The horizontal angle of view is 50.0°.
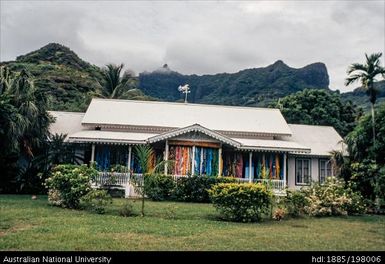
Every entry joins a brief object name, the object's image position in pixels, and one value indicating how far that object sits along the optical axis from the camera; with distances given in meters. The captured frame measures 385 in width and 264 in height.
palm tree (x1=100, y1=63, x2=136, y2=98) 42.88
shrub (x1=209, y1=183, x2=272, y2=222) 15.31
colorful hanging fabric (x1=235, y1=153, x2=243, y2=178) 25.97
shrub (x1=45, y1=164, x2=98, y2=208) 16.33
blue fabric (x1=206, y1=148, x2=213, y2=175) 24.27
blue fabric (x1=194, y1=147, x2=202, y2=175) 23.90
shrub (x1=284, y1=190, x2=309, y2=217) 16.95
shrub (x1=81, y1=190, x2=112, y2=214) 15.87
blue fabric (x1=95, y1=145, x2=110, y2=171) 24.77
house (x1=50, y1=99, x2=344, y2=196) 24.06
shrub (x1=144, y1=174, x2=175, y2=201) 21.28
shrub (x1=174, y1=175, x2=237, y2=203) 21.78
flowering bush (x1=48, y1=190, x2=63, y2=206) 17.03
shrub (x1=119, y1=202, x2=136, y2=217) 15.33
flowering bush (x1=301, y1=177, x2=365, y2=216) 18.00
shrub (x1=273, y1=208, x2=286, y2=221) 16.09
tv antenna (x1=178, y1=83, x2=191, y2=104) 30.78
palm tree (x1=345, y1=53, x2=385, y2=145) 22.83
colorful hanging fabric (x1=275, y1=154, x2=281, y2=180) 26.12
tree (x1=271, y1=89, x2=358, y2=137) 43.84
